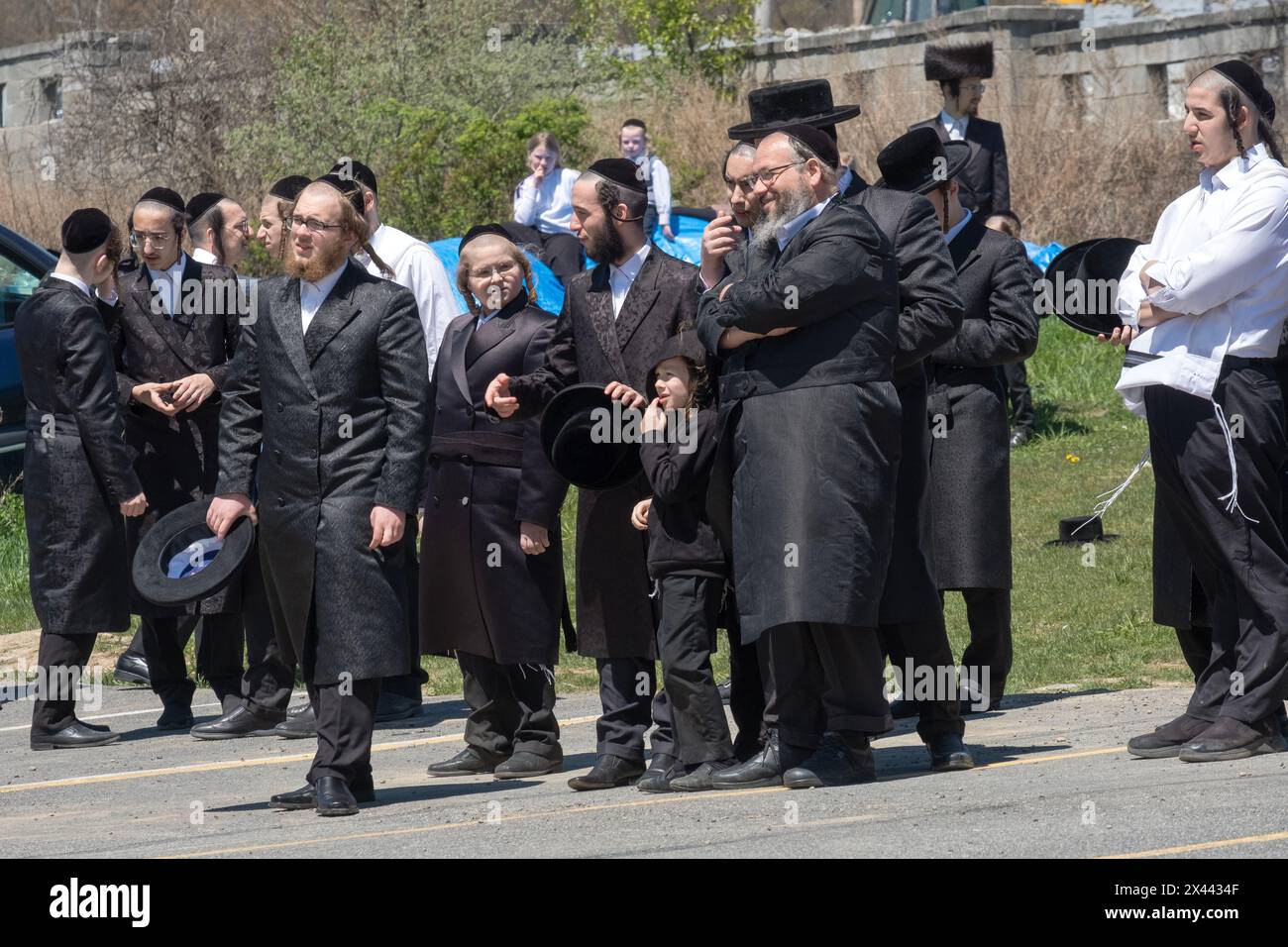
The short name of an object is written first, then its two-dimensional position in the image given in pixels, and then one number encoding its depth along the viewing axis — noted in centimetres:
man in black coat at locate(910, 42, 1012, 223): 2358
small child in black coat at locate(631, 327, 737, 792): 1459
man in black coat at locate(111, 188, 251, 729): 1961
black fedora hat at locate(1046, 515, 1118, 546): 2686
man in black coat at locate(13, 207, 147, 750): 1884
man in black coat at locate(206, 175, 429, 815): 1418
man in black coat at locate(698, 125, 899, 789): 1375
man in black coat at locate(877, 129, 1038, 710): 1725
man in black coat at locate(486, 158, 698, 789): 1530
